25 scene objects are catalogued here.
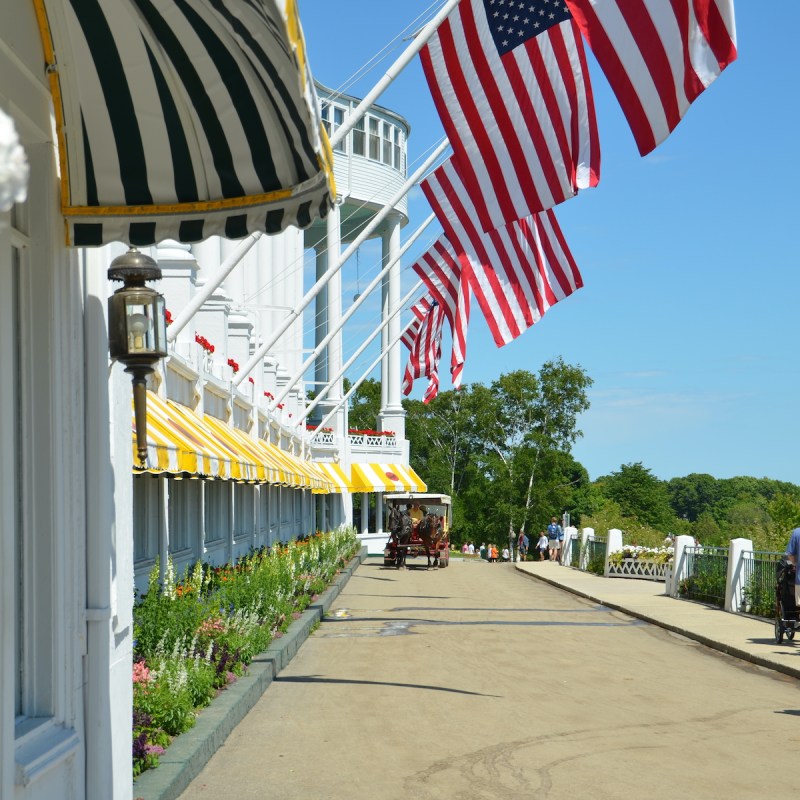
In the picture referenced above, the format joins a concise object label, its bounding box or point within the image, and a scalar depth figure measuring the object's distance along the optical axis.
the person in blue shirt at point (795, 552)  15.32
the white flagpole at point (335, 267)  17.70
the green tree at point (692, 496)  175.88
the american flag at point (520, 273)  17.30
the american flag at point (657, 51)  10.33
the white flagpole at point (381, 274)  21.78
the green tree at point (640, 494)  116.56
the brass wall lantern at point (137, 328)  6.25
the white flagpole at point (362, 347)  25.98
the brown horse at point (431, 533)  38.84
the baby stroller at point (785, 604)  15.74
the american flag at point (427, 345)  25.16
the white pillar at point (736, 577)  21.42
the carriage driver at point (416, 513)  40.81
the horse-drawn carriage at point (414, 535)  38.91
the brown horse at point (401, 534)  38.72
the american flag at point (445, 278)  21.16
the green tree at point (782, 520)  22.31
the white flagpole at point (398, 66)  12.10
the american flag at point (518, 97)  12.08
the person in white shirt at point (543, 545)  51.69
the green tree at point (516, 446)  77.06
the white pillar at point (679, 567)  26.07
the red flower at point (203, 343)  19.16
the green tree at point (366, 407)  97.25
